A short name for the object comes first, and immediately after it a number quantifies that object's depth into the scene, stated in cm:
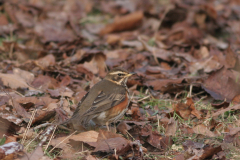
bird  1095
